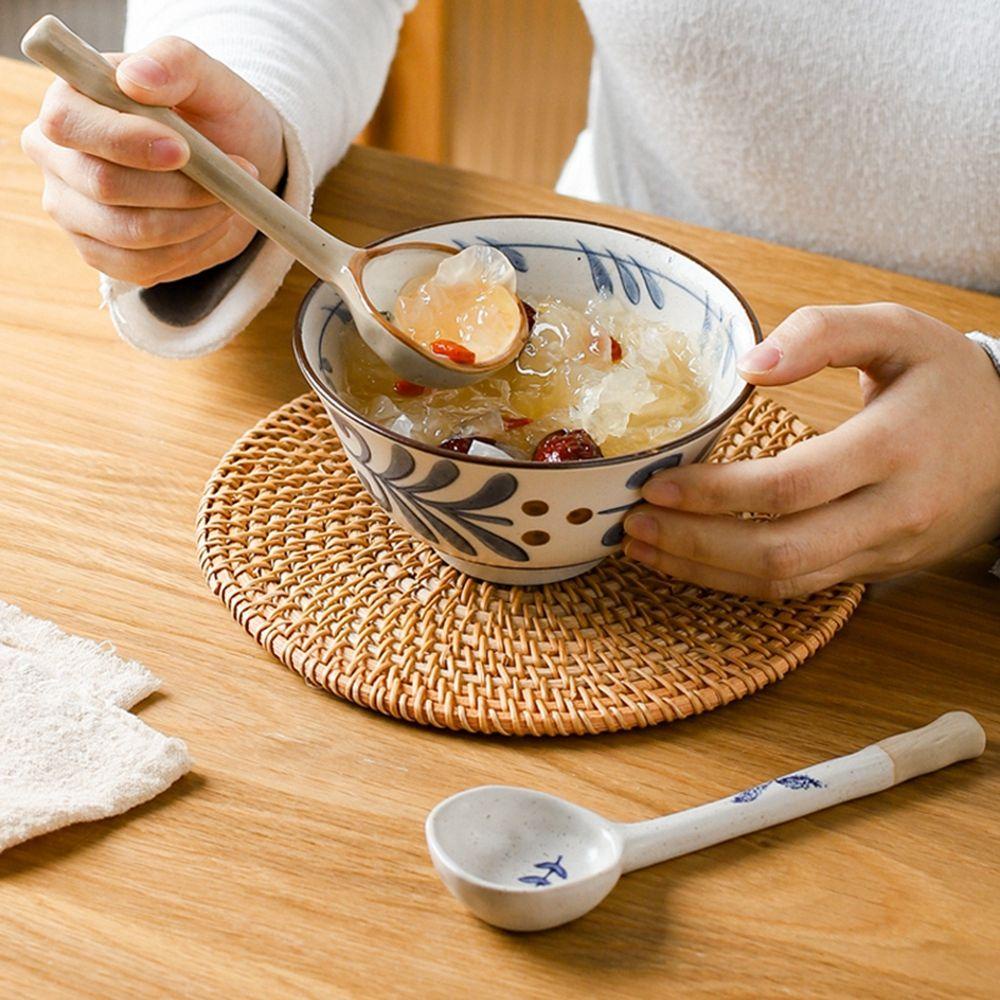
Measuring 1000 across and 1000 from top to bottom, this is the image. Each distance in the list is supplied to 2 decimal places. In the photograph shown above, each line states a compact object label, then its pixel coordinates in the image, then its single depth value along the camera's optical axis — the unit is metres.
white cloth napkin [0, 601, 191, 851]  0.65
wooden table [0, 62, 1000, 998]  0.60
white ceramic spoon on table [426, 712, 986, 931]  0.61
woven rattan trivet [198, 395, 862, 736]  0.74
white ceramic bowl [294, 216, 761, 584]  0.75
